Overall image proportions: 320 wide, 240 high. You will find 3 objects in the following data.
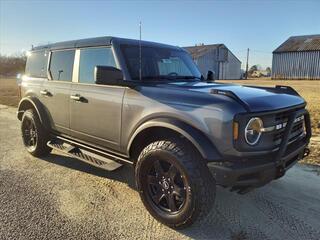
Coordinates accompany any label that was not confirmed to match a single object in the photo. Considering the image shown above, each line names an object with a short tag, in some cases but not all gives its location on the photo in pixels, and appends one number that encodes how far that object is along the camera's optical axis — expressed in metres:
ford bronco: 2.22
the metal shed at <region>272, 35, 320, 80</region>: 31.72
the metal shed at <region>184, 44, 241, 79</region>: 35.32
